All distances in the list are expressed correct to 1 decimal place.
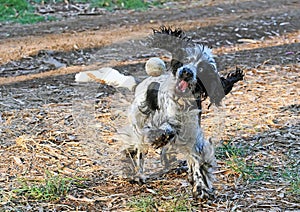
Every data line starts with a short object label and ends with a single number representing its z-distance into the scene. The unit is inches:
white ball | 298.8
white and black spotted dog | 278.7
